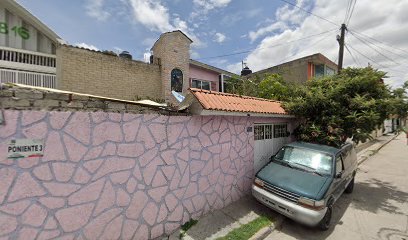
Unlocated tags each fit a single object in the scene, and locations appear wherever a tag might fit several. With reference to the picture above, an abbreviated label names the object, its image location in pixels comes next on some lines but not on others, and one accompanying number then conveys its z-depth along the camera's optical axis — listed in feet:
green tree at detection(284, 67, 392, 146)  23.57
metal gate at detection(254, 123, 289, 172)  22.69
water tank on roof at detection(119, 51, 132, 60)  37.58
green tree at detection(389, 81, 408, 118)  24.12
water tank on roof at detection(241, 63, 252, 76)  67.96
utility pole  41.06
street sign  9.20
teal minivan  15.90
